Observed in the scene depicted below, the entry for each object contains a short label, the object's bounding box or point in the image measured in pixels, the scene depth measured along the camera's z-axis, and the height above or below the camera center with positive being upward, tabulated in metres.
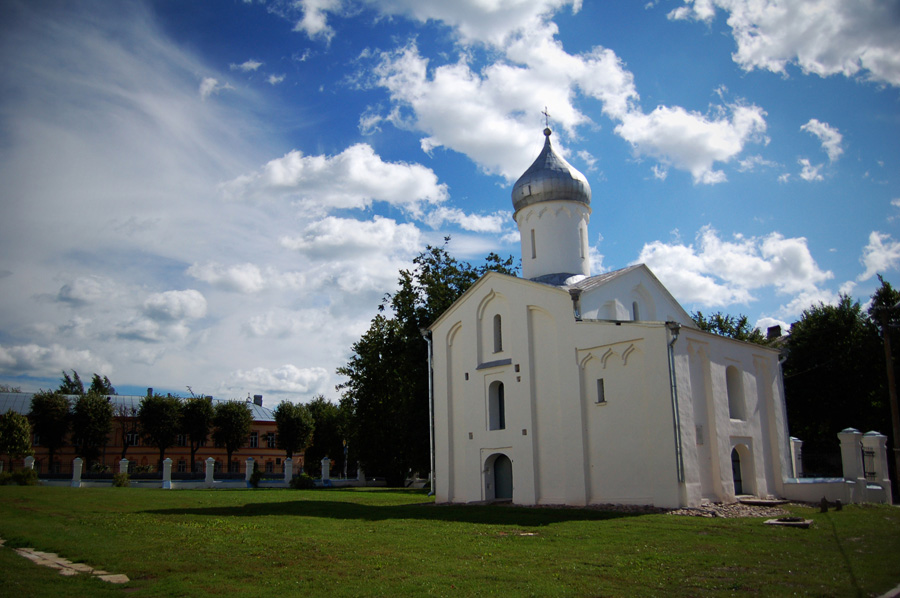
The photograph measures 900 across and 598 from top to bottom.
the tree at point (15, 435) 43.38 -0.36
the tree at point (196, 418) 50.09 +0.57
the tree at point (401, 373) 30.70 +2.37
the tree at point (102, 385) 64.57 +4.23
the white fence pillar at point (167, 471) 32.88 -2.27
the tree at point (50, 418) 47.12 +0.76
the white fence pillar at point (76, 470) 32.44 -2.11
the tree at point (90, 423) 48.38 +0.36
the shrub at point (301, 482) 34.56 -3.17
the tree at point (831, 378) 30.59 +1.56
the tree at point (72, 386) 67.52 +4.42
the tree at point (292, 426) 54.16 -0.29
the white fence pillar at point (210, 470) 34.00 -2.35
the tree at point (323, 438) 59.66 -1.46
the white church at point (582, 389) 18.84 +0.86
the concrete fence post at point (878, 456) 21.02 -1.52
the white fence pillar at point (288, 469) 37.28 -2.67
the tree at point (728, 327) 40.06 +5.41
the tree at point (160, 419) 48.88 +0.51
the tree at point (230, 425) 51.44 -0.04
